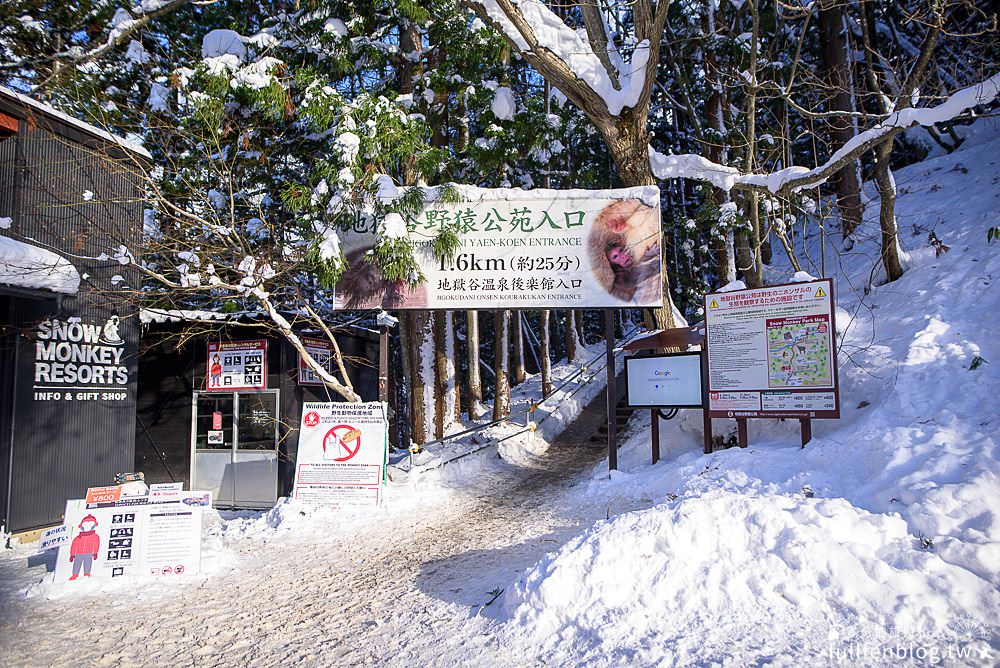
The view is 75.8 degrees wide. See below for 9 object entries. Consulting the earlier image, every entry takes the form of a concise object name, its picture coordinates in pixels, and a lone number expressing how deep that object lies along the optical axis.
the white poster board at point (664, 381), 9.38
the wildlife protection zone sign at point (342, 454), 9.13
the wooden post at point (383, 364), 10.13
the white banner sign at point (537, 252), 9.73
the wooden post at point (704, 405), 9.13
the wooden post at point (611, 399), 10.02
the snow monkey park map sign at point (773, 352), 7.89
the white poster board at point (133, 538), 6.25
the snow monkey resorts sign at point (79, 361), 8.91
